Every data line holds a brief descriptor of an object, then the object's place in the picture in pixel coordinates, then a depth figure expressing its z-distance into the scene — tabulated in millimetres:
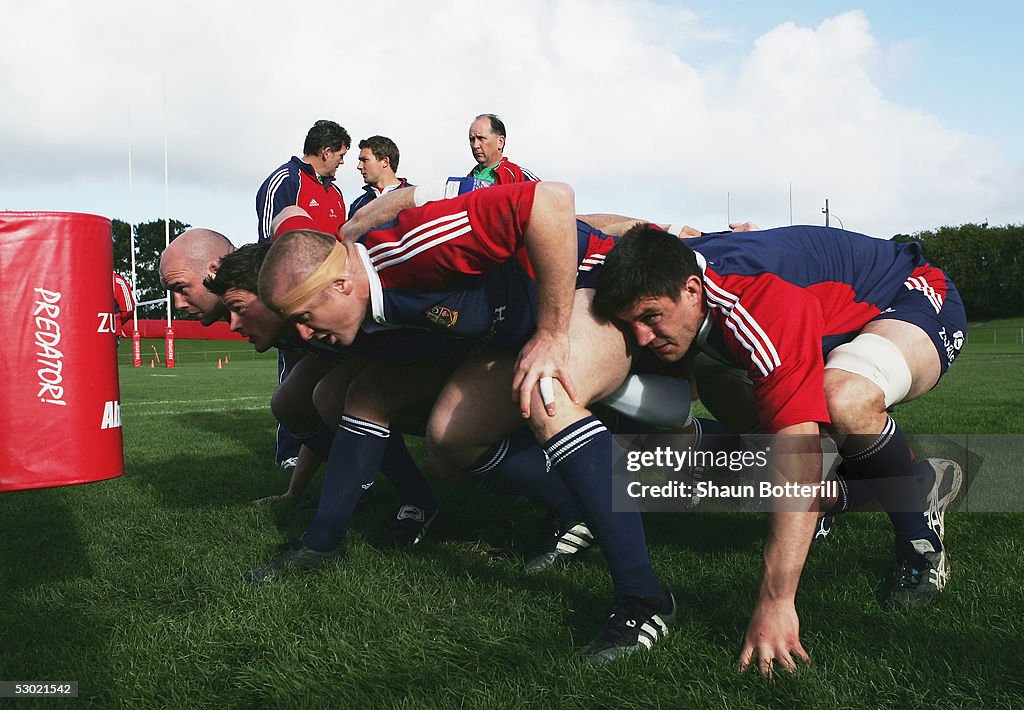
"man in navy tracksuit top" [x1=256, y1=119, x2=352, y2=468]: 5551
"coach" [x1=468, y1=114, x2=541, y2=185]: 6289
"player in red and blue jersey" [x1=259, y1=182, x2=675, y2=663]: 2438
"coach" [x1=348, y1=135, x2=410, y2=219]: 6777
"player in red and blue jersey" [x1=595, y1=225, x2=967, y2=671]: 2230
